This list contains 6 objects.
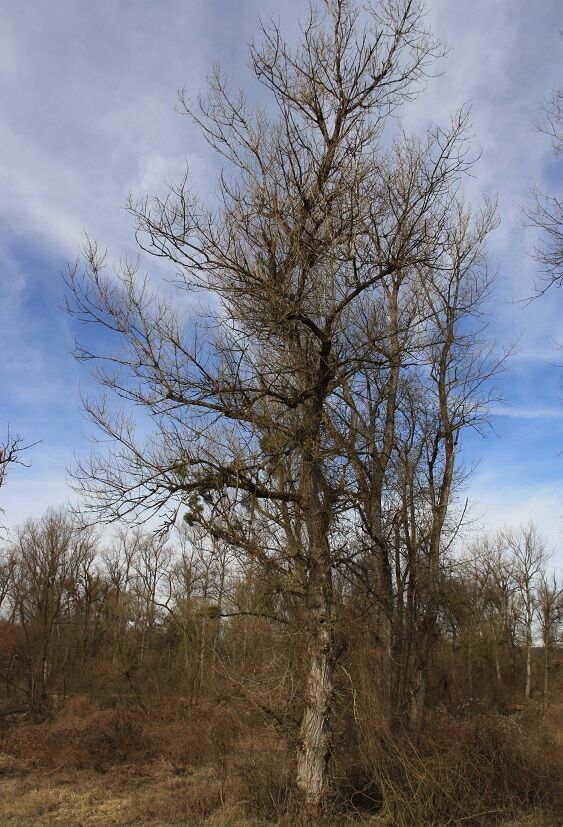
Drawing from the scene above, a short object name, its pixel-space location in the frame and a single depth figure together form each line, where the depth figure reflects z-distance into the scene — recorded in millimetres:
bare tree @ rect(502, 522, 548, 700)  40812
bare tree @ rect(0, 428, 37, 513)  10898
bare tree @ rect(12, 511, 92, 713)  27220
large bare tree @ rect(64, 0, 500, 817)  7539
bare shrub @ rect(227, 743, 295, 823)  8539
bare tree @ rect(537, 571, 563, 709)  38594
